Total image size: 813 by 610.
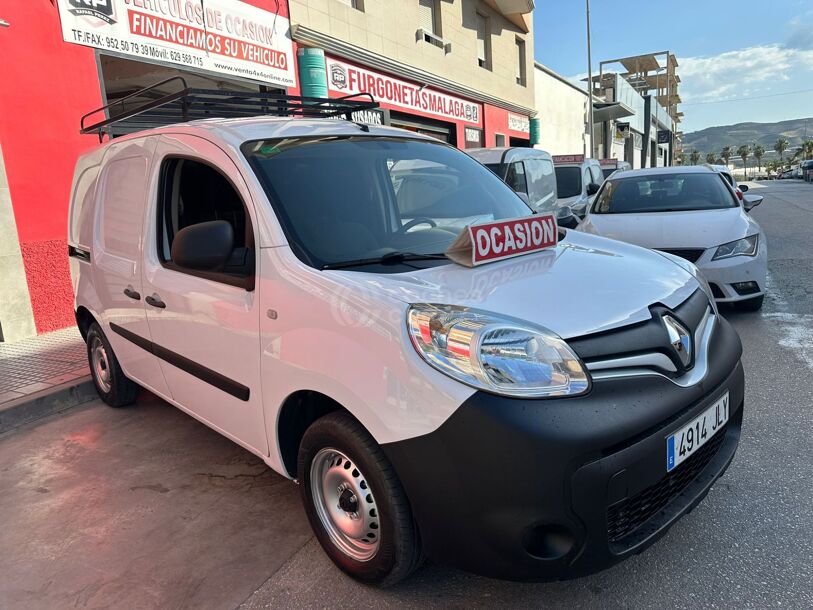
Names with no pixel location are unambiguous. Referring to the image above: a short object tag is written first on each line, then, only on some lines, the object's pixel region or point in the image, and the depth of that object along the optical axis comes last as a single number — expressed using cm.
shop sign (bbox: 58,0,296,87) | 646
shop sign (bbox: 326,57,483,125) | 1084
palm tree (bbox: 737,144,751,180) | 12075
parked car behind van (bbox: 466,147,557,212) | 891
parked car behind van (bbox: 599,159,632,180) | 1915
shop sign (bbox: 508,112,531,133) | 1975
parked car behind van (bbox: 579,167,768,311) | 521
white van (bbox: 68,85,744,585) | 170
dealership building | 585
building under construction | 3403
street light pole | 2588
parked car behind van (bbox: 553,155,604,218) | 1141
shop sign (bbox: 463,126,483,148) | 1648
